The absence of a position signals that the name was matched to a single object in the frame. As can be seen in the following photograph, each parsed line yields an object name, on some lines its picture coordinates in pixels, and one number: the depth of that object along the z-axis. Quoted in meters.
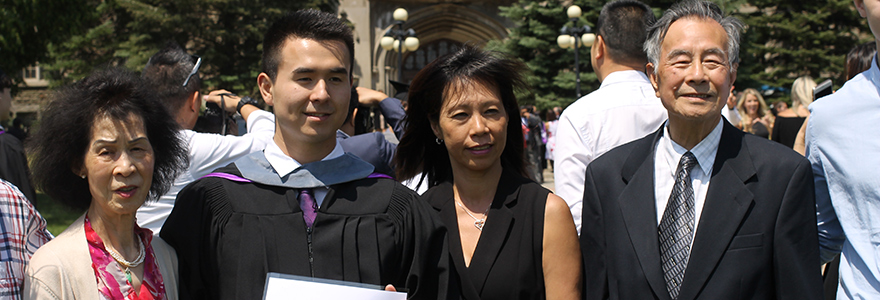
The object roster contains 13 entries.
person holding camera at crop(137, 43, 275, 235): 3.53
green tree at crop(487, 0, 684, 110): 21.92
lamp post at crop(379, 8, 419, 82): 17.30
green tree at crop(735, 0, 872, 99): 24.36
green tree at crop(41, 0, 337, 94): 22.34
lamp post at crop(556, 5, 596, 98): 18.55
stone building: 26.36
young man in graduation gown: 2.32
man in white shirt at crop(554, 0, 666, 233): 3.39
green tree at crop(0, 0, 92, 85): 14.95
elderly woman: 2.21
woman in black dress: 2.60
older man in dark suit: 2.25
